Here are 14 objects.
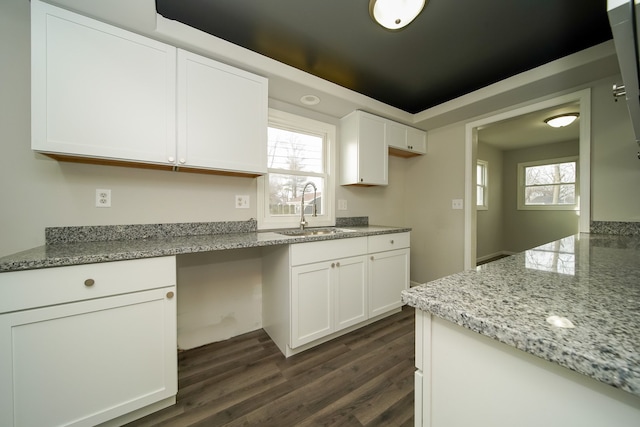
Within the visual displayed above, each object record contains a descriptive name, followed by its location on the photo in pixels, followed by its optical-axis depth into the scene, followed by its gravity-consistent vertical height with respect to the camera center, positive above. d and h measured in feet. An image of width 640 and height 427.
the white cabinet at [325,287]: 5.46 -2.08
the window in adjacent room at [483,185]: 15.21 +1.84
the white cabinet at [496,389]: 1.11 -1.06
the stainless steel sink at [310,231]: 6.49 -0.62
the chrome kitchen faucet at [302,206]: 7.20 +0.18
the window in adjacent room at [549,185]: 14.26 +1.87
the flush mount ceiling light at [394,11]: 3.93 +3.62
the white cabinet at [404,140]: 8.49 +2.90
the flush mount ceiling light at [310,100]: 6.79 +3.47
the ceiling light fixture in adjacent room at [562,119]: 9.81 +4.18
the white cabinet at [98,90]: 3.72 +2.21
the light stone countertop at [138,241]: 3.28 -0.63
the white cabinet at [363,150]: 7.70 +2.20
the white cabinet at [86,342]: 3.03 -1.98
